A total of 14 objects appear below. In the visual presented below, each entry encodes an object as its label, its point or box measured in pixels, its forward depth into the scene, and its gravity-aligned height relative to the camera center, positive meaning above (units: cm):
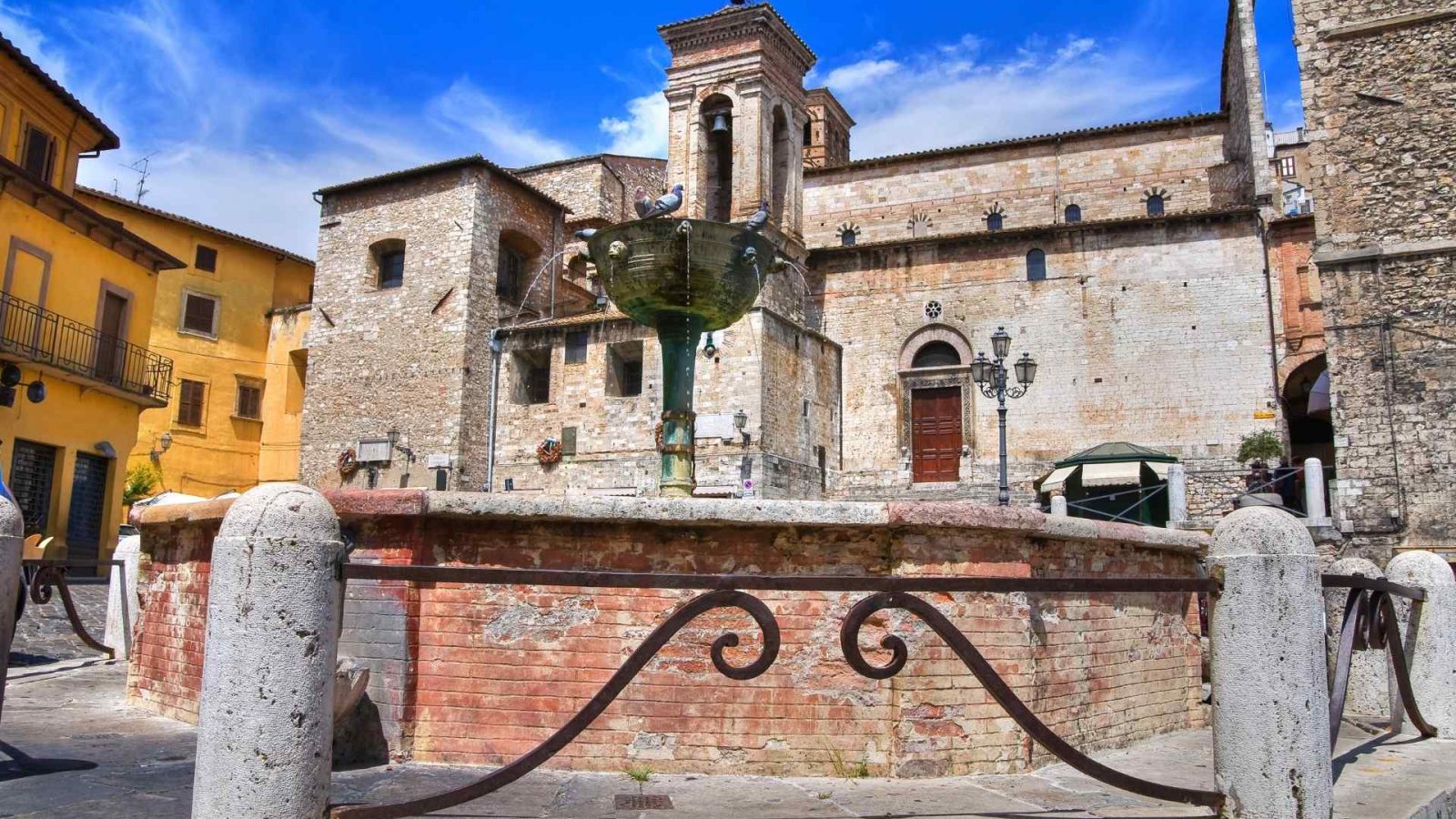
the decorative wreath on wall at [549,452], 2427 +262
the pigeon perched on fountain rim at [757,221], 876 +293
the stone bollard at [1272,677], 314 -30
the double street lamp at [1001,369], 1468 +291
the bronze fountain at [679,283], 852 +236
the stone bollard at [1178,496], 1730 +135
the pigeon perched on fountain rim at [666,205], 896 +315
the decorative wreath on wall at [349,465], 2591 +237
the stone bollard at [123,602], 894 -40
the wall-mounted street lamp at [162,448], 2719 +285
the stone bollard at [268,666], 254 -27
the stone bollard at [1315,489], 1705 +146
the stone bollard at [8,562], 373 -3
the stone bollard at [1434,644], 566 -35
